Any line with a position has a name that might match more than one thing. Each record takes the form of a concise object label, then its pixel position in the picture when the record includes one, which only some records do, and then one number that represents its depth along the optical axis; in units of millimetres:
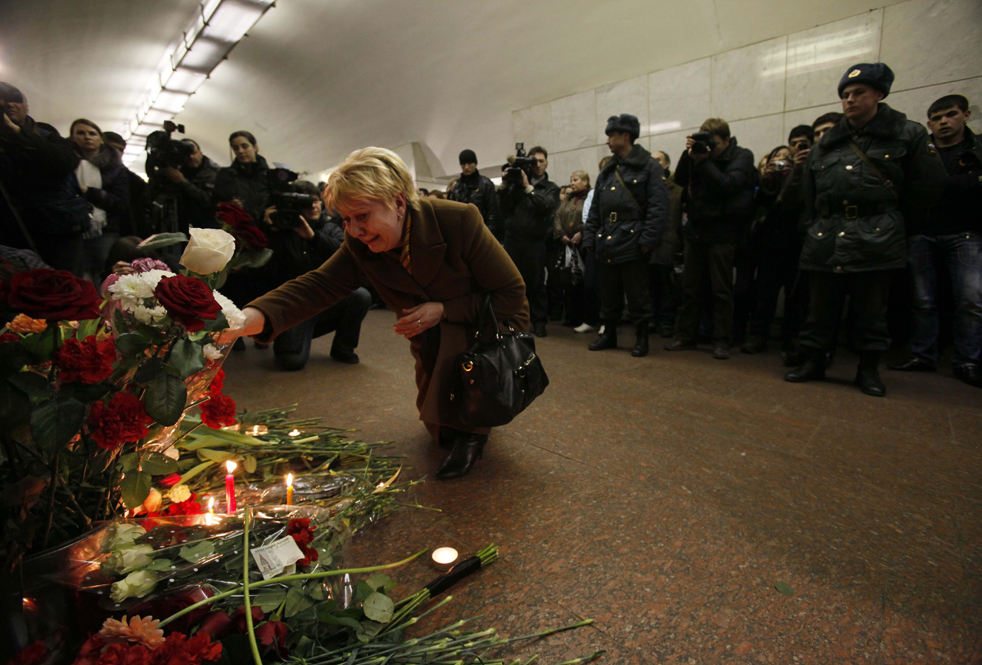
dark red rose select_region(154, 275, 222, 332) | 805
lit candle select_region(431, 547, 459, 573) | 1432
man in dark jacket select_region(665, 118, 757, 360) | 3672
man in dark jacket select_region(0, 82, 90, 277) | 1102
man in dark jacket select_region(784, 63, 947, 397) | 2707
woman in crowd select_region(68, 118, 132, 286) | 1583
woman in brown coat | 1650
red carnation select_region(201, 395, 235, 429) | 1306
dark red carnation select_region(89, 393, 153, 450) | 872
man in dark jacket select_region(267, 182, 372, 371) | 3656
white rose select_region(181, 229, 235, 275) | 956
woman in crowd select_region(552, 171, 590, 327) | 5105
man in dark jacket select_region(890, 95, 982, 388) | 3166
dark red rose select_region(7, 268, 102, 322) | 677
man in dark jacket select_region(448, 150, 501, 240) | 5051
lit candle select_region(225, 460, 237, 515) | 1412
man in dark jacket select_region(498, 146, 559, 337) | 4691
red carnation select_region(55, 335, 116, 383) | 814
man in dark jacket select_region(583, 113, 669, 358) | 3766
